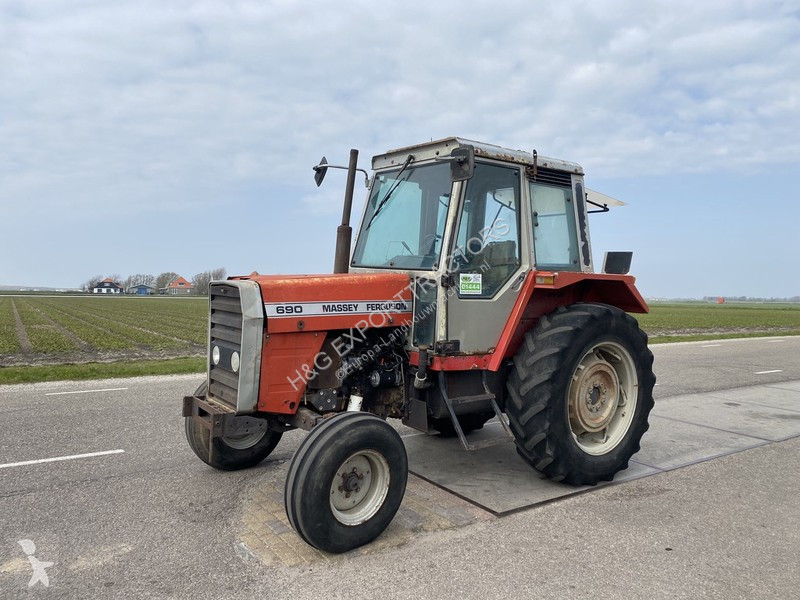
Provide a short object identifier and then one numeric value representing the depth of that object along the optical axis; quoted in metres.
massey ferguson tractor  3.66
